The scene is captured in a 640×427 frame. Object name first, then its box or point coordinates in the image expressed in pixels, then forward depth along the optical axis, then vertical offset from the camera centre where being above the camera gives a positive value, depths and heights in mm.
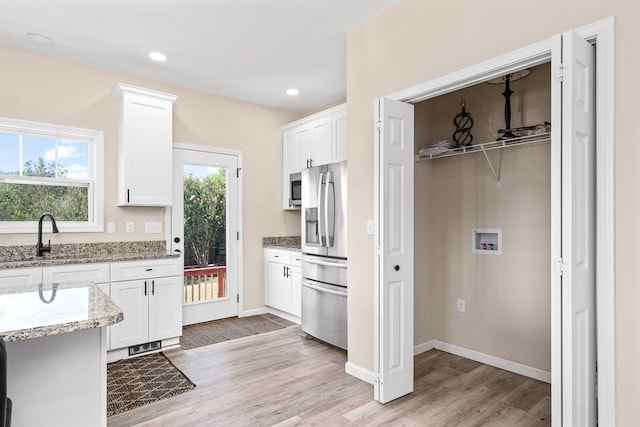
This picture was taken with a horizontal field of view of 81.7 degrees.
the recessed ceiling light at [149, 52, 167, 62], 3473 +1520
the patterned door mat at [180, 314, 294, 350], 3826 -1285
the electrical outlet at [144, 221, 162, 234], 4012 -121
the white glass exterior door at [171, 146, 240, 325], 4312 -175
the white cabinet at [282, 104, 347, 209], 4172 +913
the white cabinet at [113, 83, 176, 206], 3645 +709
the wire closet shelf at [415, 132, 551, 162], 2635 +546
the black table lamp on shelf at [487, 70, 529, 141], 2806 +910
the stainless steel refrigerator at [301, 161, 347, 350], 3426 -369
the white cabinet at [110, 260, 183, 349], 3334 -794
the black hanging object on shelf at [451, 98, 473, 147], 3291 +803
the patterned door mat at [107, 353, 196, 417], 2564 -1285
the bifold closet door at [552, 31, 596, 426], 1571 -87
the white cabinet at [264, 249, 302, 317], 4363 -795
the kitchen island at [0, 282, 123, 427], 1306 -553
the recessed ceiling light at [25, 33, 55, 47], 3117 +1524
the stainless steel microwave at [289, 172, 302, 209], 4814 +340
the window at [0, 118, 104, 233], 3379 +384
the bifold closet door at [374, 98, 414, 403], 2471 -225
